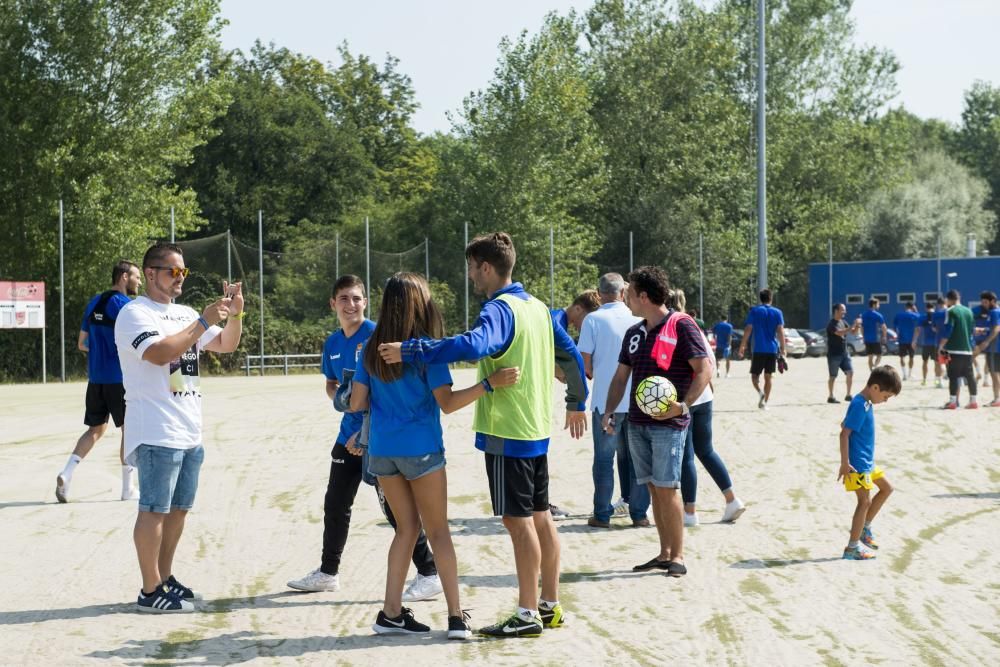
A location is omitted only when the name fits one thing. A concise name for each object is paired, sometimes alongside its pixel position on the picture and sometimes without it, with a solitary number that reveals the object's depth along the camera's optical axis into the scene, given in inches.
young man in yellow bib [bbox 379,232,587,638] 217.9
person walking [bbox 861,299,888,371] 907.4
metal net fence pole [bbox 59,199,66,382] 1147.3
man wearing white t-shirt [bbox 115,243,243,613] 234.2
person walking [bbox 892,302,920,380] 994.1
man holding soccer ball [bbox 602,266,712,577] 270.5
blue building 2016.5
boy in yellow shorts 288.0
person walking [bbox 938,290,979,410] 691.4
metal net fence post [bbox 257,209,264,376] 1305.5
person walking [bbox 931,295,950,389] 828.1
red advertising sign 1141.7
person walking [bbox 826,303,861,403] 759.7
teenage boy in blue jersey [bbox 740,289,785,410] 682.2
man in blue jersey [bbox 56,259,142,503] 370.9
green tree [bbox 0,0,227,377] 1226.0
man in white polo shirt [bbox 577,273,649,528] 335.3
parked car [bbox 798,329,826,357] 1785.2
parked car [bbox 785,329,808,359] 1710.1
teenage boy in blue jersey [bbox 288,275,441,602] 256.5
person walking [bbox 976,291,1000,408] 697.6
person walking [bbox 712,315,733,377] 1083.6
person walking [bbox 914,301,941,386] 903.1
